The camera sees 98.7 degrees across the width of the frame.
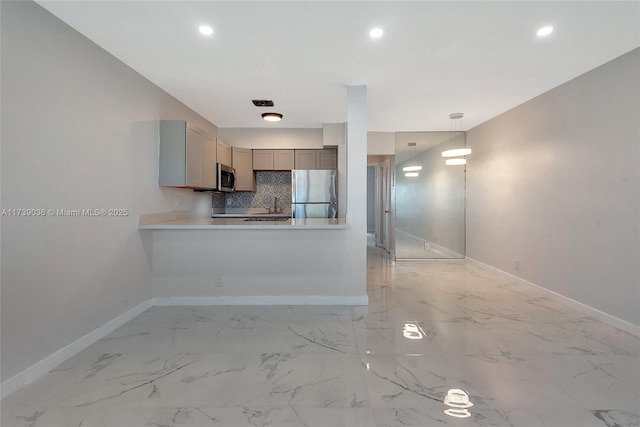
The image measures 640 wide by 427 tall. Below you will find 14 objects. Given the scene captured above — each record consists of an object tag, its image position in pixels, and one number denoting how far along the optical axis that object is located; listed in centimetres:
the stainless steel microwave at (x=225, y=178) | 417
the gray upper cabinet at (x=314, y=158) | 509
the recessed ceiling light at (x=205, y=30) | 206
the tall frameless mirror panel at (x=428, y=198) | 536
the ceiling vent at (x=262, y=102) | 356
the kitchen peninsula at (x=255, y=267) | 304
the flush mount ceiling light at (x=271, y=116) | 411
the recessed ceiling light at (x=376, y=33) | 209
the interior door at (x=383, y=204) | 601
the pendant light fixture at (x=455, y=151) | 394
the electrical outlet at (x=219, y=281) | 308
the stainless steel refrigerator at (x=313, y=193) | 471
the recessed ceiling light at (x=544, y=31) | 206
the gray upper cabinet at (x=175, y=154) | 313
